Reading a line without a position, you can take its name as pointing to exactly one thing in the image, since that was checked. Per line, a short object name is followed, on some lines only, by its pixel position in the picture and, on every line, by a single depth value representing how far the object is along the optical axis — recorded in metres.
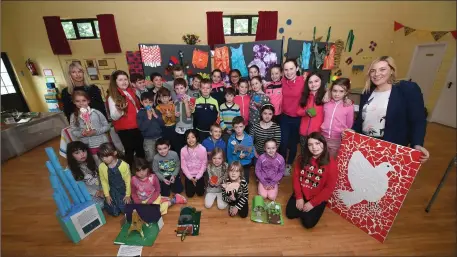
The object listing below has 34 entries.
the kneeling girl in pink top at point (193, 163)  2.30
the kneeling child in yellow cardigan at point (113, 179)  2.00
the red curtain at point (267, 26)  5.05
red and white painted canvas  1.63
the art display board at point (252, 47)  3.47
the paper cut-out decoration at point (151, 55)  3.29
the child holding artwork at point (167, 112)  2.46
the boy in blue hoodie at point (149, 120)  2.39
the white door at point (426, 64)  4.72
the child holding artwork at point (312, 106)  2.21
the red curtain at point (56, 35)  4.91
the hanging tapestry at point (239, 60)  3.50
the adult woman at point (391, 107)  1.66
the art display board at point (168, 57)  3.32
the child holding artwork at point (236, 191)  2.04
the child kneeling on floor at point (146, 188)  2.12
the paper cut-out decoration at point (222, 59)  3.52
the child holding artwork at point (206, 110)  2.54
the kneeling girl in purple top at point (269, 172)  2.29
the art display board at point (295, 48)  3.52
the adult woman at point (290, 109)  2.45
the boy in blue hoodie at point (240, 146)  2.38
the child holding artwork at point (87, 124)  2.15
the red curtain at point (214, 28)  4.99
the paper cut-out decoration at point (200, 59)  3.48
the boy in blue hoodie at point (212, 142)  2.42
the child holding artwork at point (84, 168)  2.06
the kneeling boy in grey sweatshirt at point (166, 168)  2.31
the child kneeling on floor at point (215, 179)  2.25
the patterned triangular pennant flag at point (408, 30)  5.13
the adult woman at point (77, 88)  2.23
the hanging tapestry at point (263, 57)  3.49
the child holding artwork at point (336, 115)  2.03
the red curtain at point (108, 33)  4.88
